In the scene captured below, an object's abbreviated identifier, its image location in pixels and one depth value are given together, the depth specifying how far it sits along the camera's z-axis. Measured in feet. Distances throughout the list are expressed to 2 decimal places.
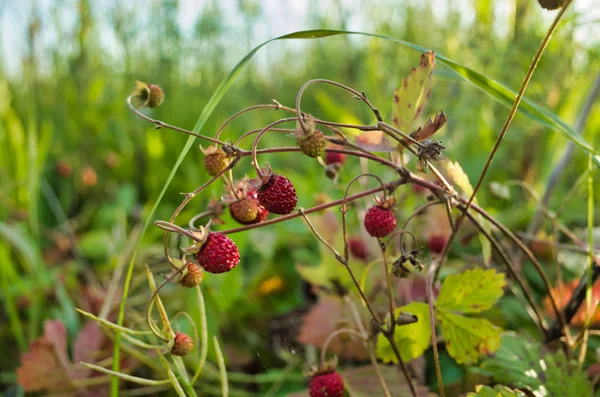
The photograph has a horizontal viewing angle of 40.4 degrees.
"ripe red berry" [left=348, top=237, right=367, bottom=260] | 1.34
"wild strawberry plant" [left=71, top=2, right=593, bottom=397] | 0.80
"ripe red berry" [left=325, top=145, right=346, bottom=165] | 1.09
